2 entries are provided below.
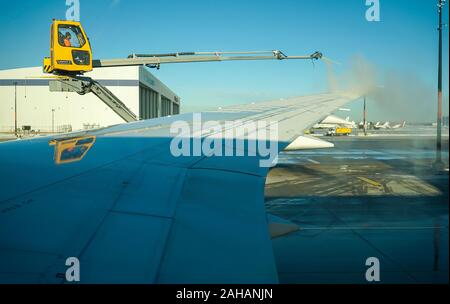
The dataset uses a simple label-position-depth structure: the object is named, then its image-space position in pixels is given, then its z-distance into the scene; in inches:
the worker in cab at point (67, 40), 489.1
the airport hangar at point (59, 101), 1300.4
